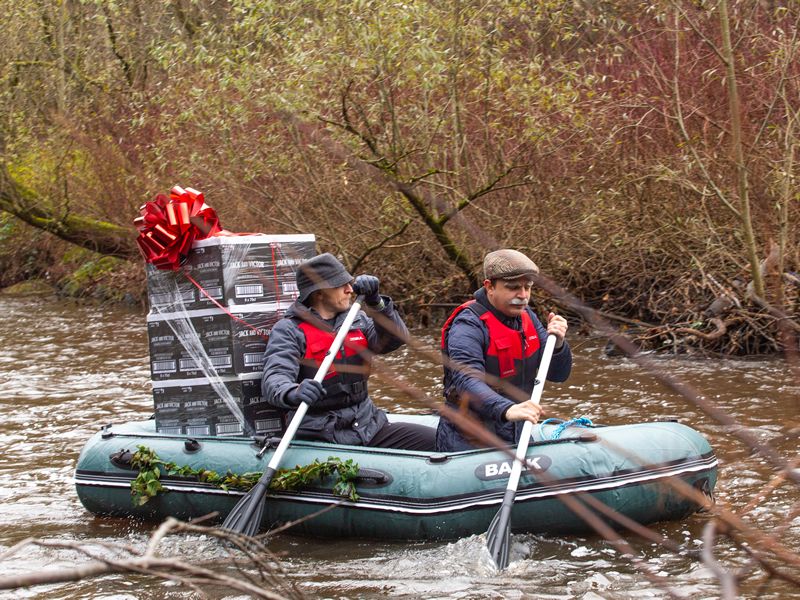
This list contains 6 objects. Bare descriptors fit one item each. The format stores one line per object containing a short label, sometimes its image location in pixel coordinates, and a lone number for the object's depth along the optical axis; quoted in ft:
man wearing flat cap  31.63
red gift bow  33.90
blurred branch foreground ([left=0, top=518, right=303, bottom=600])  8.42
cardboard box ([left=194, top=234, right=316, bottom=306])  34.45
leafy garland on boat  32.13
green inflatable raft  31.09
